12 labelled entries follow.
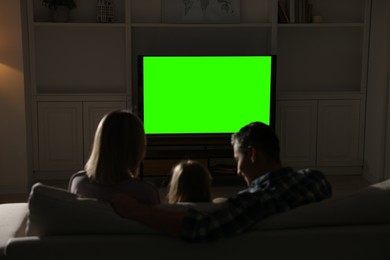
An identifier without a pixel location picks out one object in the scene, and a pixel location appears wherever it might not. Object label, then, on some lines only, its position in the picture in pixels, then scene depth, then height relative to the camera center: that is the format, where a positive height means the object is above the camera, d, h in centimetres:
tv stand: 566 -109
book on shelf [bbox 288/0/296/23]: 588 +24
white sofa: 192 -62
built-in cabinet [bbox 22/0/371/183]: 581 -28
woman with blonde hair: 226 -46
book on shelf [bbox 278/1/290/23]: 588 +20
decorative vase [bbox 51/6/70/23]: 573 +19
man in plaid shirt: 192 -53
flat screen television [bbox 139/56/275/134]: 571 -53
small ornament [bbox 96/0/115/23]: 581 +22
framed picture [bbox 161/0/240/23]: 593 +23
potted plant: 572 +25
